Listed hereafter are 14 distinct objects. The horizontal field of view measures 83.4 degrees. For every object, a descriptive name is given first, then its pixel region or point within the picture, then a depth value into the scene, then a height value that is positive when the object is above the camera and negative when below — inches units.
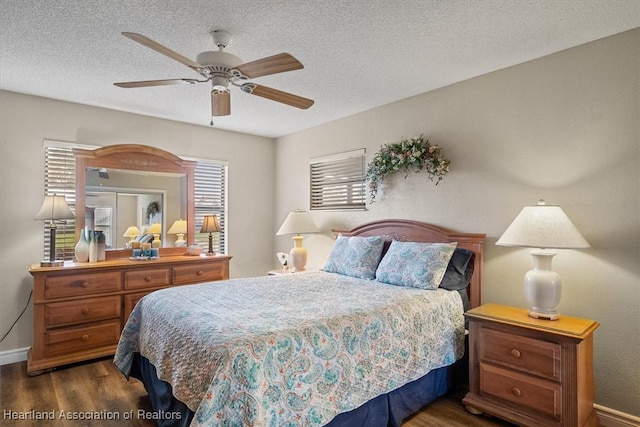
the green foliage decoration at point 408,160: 129.3 +20.9
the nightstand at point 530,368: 81.6 -37.4
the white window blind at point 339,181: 162.1 +16.7
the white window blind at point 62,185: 141.4 +12.9
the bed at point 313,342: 65.2 -27.4
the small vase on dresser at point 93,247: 141.5 -12.0
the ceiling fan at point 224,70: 78.9 +34.4
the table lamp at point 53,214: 129.2 +1.0
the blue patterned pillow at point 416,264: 110.5 -15.8
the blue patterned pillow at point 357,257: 130.4 -15.7
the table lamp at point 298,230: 165.6 -6.6
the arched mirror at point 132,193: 149.3 +10.6
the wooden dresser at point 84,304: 123.0 -31.7
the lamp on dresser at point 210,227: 172.4 -5.2
